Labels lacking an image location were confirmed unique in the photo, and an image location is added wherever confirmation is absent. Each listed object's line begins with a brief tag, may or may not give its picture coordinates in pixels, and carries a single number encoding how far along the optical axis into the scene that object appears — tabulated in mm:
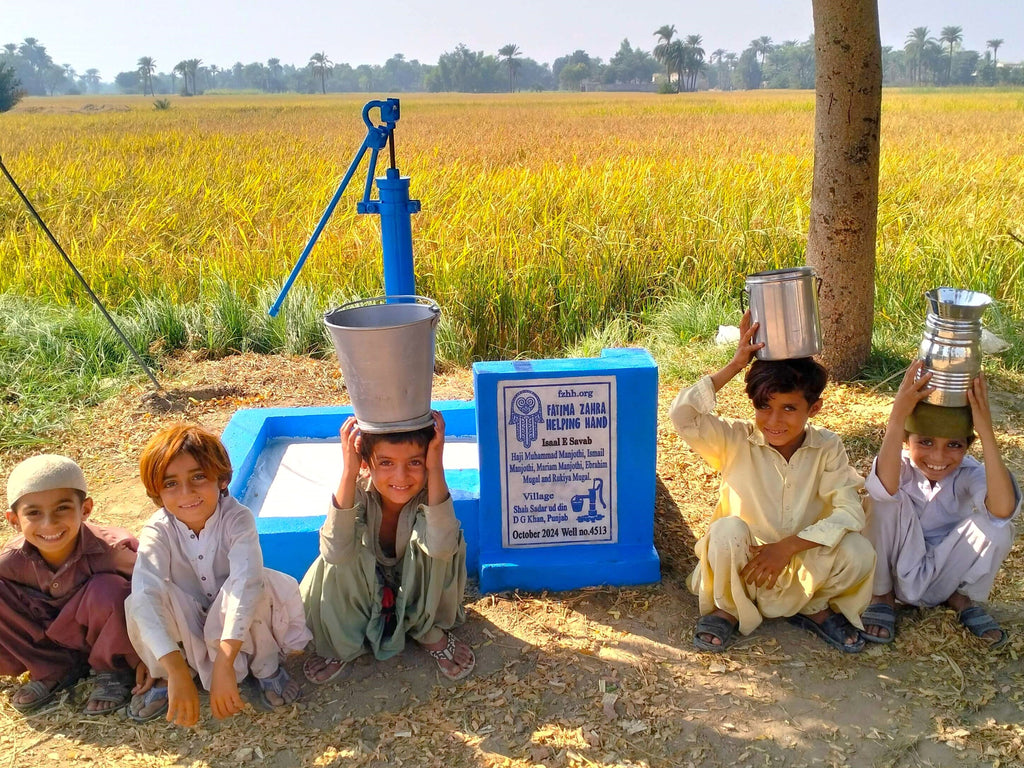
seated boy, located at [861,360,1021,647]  2586
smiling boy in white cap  2494
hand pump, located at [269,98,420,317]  3201
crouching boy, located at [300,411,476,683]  2469
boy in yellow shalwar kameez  2646
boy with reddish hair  2332
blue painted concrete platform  2930
